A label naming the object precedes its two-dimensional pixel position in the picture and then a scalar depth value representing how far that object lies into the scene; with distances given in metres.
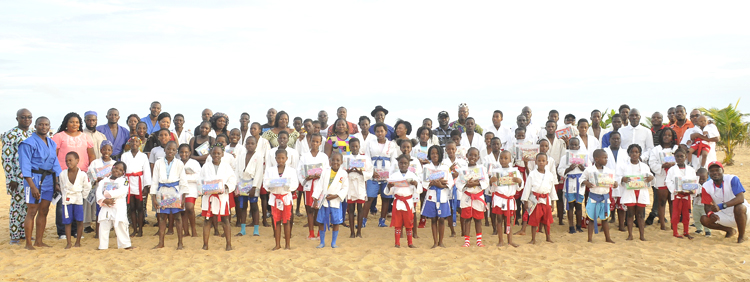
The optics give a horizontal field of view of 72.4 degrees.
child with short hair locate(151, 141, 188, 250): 7.81
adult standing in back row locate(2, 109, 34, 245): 7.98
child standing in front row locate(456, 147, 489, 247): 7.85
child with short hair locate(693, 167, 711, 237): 8.73
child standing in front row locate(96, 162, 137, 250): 7.65
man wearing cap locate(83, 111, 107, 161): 8.61
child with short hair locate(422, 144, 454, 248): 7.79
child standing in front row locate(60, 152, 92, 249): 7.79
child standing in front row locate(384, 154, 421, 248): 7.82
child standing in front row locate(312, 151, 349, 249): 7.86
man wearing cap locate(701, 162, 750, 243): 8.31
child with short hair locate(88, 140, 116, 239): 7.88
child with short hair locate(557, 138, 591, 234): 8.77
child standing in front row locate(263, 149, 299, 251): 7.57
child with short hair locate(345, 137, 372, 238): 8.38
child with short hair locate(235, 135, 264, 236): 8.73
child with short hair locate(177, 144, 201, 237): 7.87
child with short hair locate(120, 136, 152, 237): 8.22
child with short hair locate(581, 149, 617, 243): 8.25
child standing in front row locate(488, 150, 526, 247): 7.96
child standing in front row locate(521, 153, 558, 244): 8.10
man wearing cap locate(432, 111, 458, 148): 9.85
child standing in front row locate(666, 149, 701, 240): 8.59
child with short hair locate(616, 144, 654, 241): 8.41
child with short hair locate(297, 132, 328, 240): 7.95
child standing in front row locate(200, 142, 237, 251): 7.66
